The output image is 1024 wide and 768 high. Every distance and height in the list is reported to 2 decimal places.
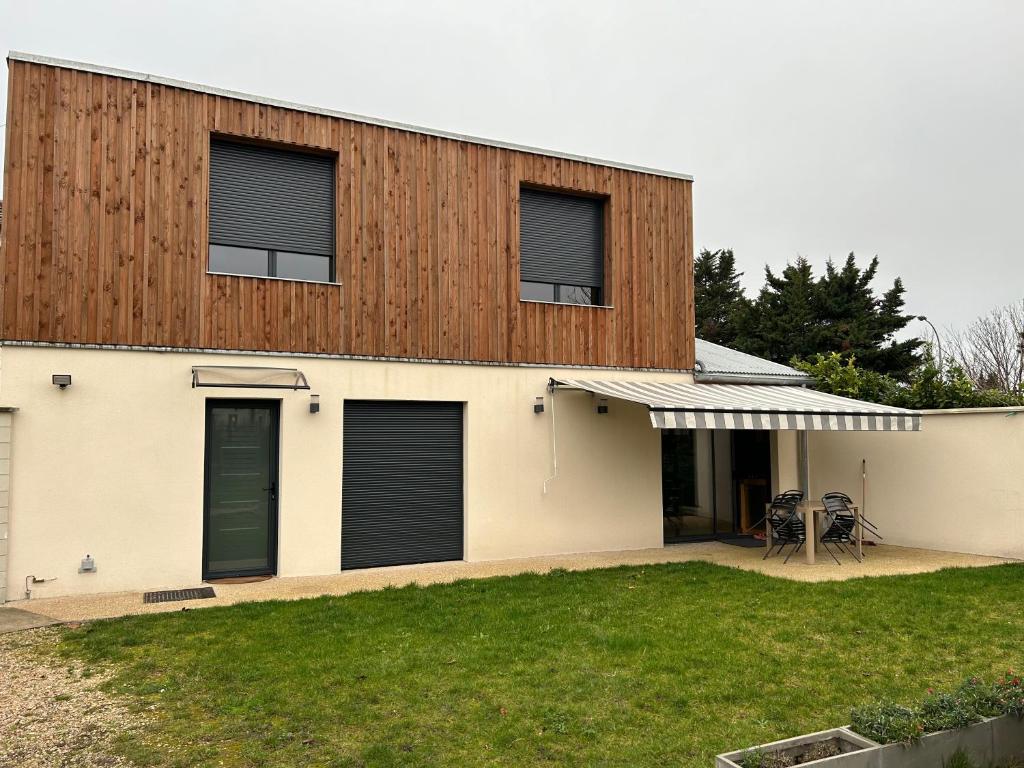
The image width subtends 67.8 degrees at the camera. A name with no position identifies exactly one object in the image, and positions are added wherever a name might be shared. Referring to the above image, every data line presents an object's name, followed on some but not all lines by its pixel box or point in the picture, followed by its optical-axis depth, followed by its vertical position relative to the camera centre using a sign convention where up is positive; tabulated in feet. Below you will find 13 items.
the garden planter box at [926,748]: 12.72 -5.72
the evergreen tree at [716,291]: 156.04 +26.93
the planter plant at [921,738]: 12.82 -5.60
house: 31.42 +3.35
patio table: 37.83 -5.39
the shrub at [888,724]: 13.15 -5.39
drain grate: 30.22 -7.18
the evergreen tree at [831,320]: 118.52 +16.09
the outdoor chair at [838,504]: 40.34 -4.54
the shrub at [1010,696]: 14.16 -5.25
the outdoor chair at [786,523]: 40.06 -5.55
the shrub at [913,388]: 47.65 +2.04
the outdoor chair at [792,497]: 41.78 -4.34
